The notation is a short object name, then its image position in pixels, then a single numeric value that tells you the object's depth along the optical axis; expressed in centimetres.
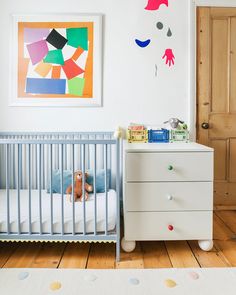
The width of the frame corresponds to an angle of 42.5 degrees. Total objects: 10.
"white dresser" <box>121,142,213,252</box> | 195
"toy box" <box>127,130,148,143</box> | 246
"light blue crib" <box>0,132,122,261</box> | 186
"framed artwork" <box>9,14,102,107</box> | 258
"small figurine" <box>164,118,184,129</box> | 254
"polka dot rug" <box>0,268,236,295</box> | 156
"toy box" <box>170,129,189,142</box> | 250
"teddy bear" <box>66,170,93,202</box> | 219
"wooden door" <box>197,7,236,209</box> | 270
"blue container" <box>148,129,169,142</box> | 248
